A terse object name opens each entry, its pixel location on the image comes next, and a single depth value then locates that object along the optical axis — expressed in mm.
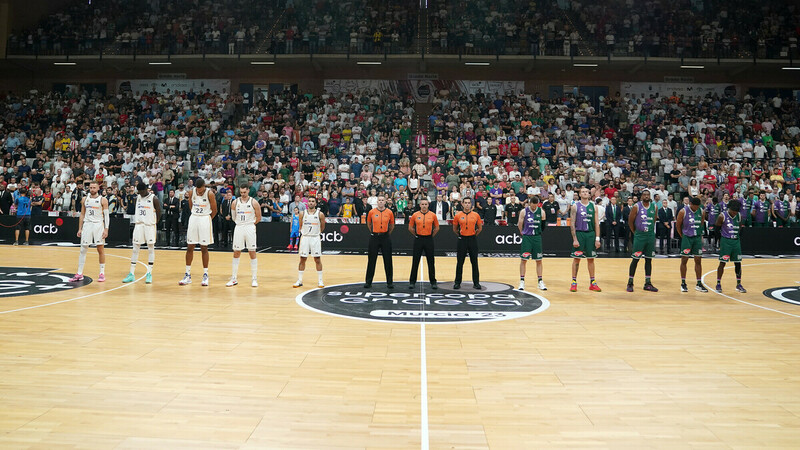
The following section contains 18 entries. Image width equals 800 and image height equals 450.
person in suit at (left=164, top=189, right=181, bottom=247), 20453
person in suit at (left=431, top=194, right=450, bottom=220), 20438
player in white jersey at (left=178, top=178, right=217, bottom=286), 12086
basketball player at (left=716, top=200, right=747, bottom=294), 12297
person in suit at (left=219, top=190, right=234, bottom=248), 19828
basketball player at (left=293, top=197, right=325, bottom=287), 12258
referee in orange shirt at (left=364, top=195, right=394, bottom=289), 12008
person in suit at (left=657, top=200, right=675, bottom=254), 19797
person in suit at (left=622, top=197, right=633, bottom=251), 20031
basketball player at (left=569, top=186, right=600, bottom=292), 12344
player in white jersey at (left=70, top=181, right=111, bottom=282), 12359
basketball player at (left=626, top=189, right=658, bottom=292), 12445
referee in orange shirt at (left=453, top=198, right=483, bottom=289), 12219
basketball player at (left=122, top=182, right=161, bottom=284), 12414
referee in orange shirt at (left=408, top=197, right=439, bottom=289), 12047
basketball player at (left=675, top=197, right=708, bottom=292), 12391
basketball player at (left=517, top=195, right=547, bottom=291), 12469
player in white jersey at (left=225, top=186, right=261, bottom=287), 12195
